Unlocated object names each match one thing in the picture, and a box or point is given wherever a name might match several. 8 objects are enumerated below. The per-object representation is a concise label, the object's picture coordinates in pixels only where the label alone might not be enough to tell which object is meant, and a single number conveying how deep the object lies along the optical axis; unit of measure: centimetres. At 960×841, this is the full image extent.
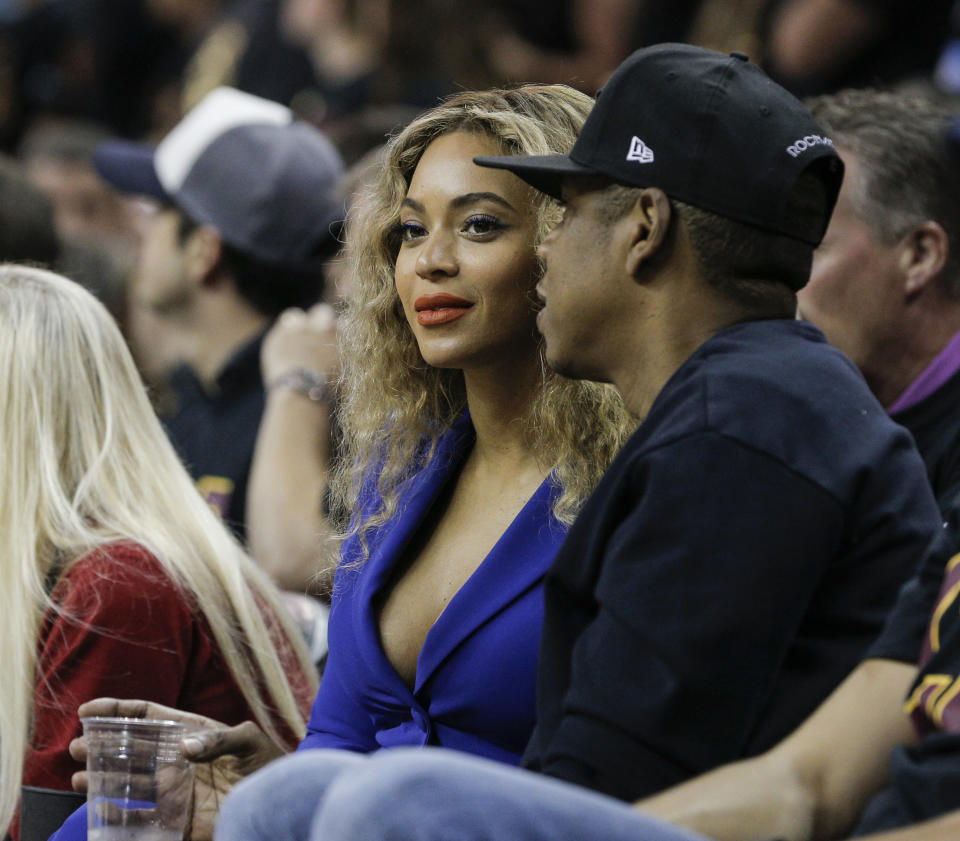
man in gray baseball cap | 1004
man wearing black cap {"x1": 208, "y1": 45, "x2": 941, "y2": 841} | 356
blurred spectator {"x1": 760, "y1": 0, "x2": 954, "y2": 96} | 1045
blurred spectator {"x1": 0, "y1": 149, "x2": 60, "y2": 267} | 966
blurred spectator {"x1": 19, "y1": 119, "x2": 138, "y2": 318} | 1571
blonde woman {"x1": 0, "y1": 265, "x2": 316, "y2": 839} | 582
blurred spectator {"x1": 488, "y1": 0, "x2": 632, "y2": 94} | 1306
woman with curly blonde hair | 497
